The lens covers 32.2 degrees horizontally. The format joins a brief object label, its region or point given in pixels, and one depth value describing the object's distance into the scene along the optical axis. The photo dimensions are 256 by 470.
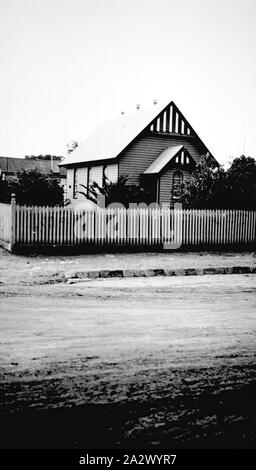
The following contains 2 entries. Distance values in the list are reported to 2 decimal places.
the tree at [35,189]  19.36
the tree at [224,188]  19.06
